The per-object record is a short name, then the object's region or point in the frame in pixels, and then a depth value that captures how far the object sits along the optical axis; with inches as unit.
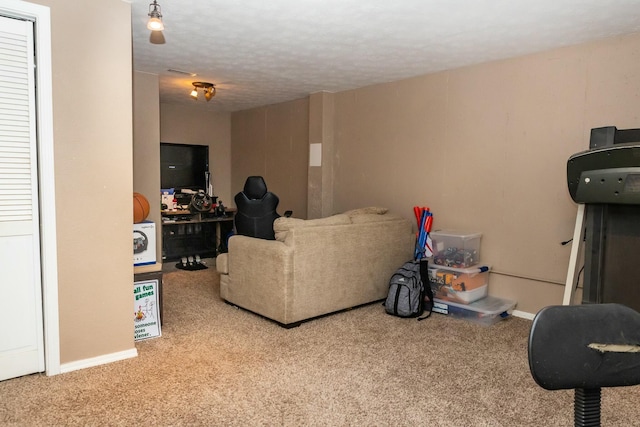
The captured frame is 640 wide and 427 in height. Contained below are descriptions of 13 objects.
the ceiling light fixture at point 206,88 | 207.5
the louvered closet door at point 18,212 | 96.6
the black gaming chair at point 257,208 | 195.9
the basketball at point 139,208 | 136.6
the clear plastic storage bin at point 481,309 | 148.5
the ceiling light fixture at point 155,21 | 99.0
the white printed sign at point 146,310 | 127.4
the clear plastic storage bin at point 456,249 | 162.2
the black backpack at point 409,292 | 153.3
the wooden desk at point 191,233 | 249.6
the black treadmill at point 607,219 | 106.3
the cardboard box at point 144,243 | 132.9
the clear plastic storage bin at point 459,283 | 156.4
